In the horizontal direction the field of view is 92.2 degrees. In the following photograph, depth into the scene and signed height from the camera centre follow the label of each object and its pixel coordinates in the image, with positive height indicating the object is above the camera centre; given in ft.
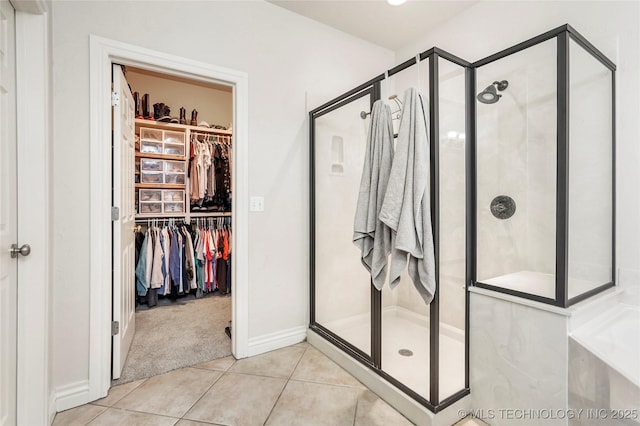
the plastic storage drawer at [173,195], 12.07 +0.64
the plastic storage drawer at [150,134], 11.66 +2.94
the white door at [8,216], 4.19 -0.07
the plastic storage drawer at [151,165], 11.64 +1.78
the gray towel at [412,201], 4.93 +0.15
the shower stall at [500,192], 4.69 +0.30
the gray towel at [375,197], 5.59 +0.26
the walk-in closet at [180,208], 10.94 +0.12
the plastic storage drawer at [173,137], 12.07 +2.93
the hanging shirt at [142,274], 10.93 -2.22
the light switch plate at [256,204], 7.57 +0.17
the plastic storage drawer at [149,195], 11.63 +0.62
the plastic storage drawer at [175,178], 12.08 +1.30
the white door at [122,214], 6.23 -0.07
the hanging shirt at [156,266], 11.07 -1.98
